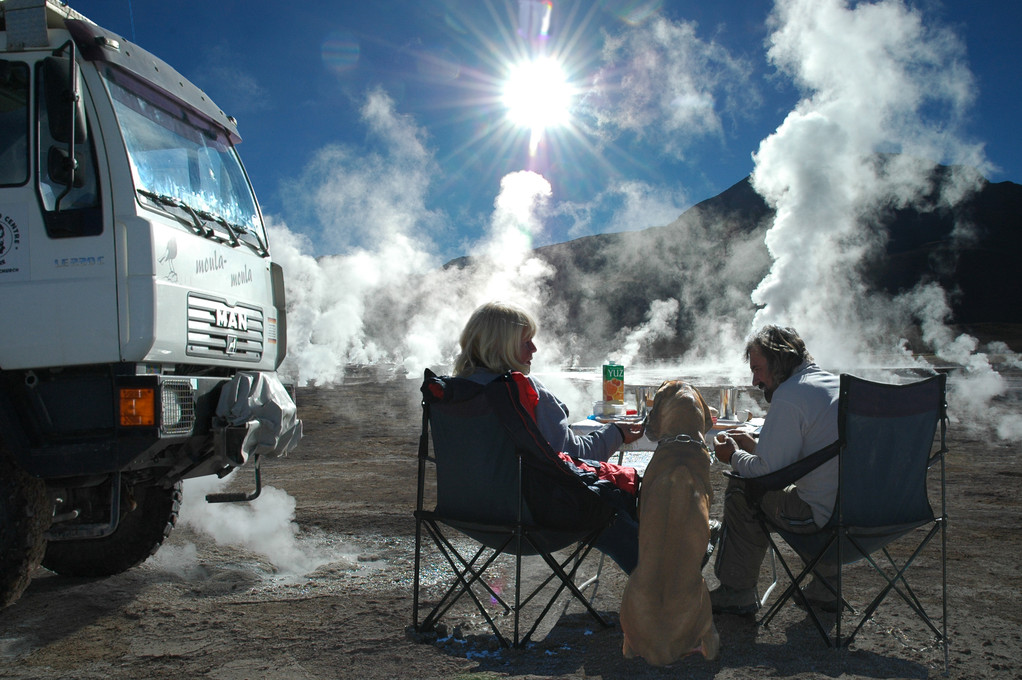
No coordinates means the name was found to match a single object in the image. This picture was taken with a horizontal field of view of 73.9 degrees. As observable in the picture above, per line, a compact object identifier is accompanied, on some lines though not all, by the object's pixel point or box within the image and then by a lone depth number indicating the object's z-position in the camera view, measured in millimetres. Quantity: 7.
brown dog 2488
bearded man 2906
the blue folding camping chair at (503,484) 2814
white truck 3131
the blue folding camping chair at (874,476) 2701
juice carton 5007
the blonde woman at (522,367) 3046
